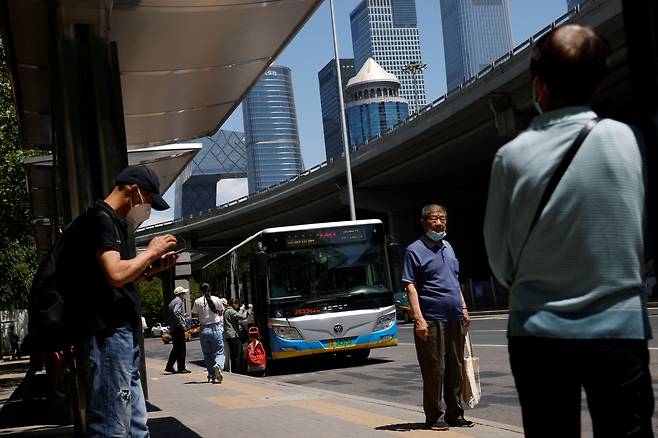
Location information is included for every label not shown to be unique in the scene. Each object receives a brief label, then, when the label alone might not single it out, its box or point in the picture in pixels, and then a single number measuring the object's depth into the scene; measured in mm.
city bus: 18500
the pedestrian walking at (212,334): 16453
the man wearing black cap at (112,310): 4414
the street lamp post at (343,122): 45344
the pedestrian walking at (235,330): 20953
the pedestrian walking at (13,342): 49781
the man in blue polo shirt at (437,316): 7992
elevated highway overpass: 33375
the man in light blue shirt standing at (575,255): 2678
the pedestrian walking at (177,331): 20859
